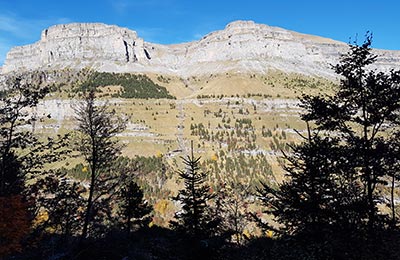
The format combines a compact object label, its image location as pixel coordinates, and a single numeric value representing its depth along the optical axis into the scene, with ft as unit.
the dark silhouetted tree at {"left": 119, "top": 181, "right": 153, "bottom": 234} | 140.26
